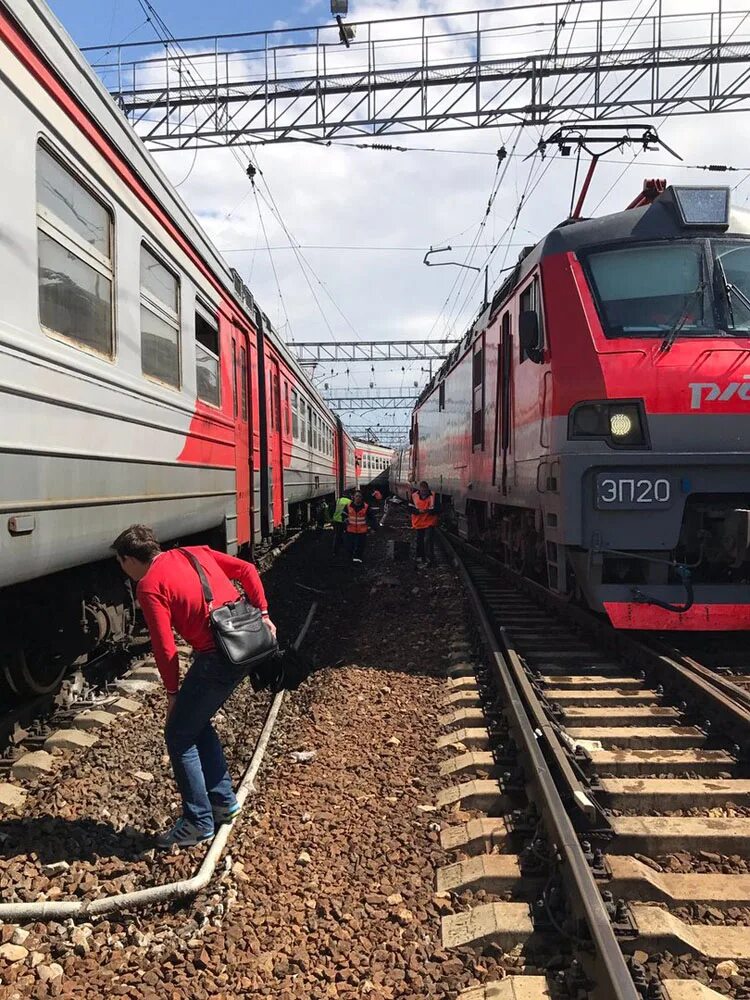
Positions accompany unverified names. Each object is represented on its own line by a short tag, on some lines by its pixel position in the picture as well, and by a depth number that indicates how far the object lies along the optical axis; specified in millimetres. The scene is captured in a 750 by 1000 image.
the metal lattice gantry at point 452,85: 12406
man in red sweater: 3348
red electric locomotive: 5652
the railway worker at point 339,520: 14952
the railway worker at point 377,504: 26403
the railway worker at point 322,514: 23172
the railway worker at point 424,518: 13180
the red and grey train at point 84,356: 3359
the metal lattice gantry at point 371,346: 34312
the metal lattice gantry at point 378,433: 78306
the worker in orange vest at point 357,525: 13797
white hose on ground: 2936
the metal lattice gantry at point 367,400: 51156
